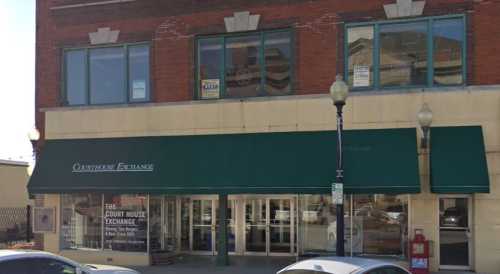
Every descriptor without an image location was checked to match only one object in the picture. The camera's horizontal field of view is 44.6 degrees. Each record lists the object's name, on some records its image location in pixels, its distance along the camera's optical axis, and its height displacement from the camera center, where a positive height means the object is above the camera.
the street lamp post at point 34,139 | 19.19 +0.14
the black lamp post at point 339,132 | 13.39 +0.25
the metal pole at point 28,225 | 23.36 -3.16
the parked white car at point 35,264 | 8.74 -1.80
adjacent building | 15.78 +0.45
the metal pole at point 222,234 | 17.55 -2.65
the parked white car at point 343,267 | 7.86 -1.63
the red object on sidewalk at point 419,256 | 15.34 -2.85
